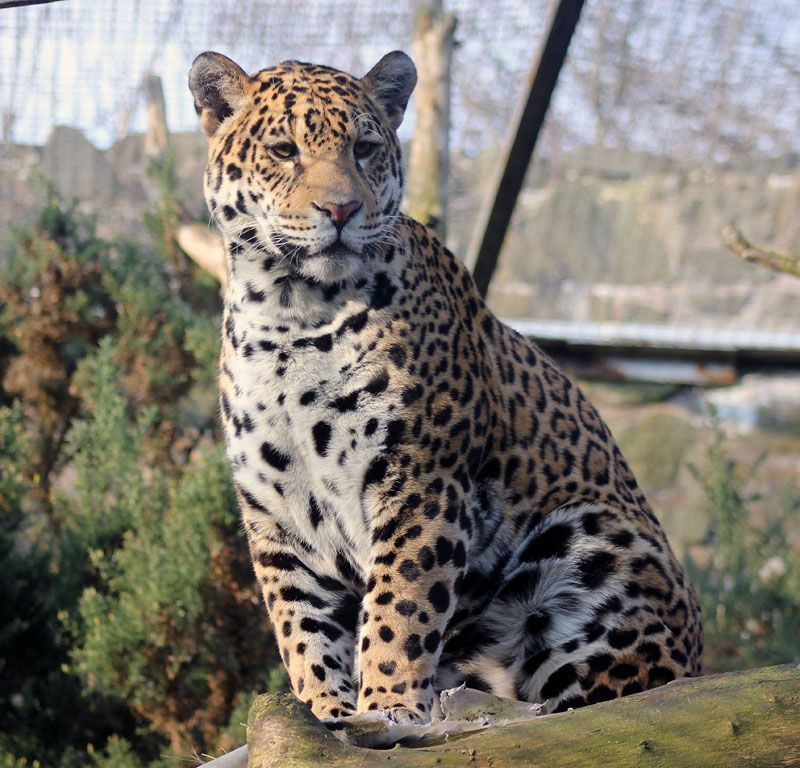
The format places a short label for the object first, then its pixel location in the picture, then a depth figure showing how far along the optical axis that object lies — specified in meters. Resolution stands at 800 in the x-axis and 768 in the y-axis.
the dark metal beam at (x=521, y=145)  11.93
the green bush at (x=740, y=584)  16.94
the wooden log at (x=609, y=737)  5.13
